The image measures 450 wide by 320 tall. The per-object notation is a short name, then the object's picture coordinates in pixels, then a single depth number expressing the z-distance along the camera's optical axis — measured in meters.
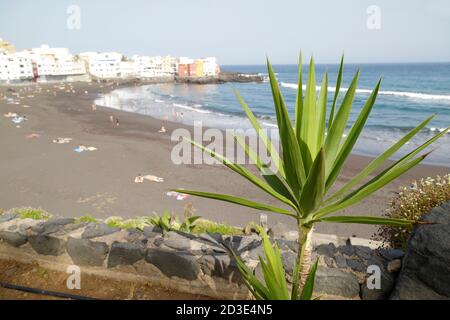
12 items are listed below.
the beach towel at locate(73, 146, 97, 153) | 15.88
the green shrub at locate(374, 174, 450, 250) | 3.58
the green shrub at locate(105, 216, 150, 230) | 5.85
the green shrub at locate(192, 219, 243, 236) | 6.22
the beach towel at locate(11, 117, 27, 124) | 23.56
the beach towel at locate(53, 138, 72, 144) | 17.70
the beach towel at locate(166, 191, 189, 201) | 10.21
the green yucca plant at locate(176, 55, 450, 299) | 1.46
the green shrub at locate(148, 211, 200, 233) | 4.04
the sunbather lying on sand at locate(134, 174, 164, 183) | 11.74
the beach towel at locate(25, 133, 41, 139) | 18.80
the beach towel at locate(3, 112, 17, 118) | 25.89
